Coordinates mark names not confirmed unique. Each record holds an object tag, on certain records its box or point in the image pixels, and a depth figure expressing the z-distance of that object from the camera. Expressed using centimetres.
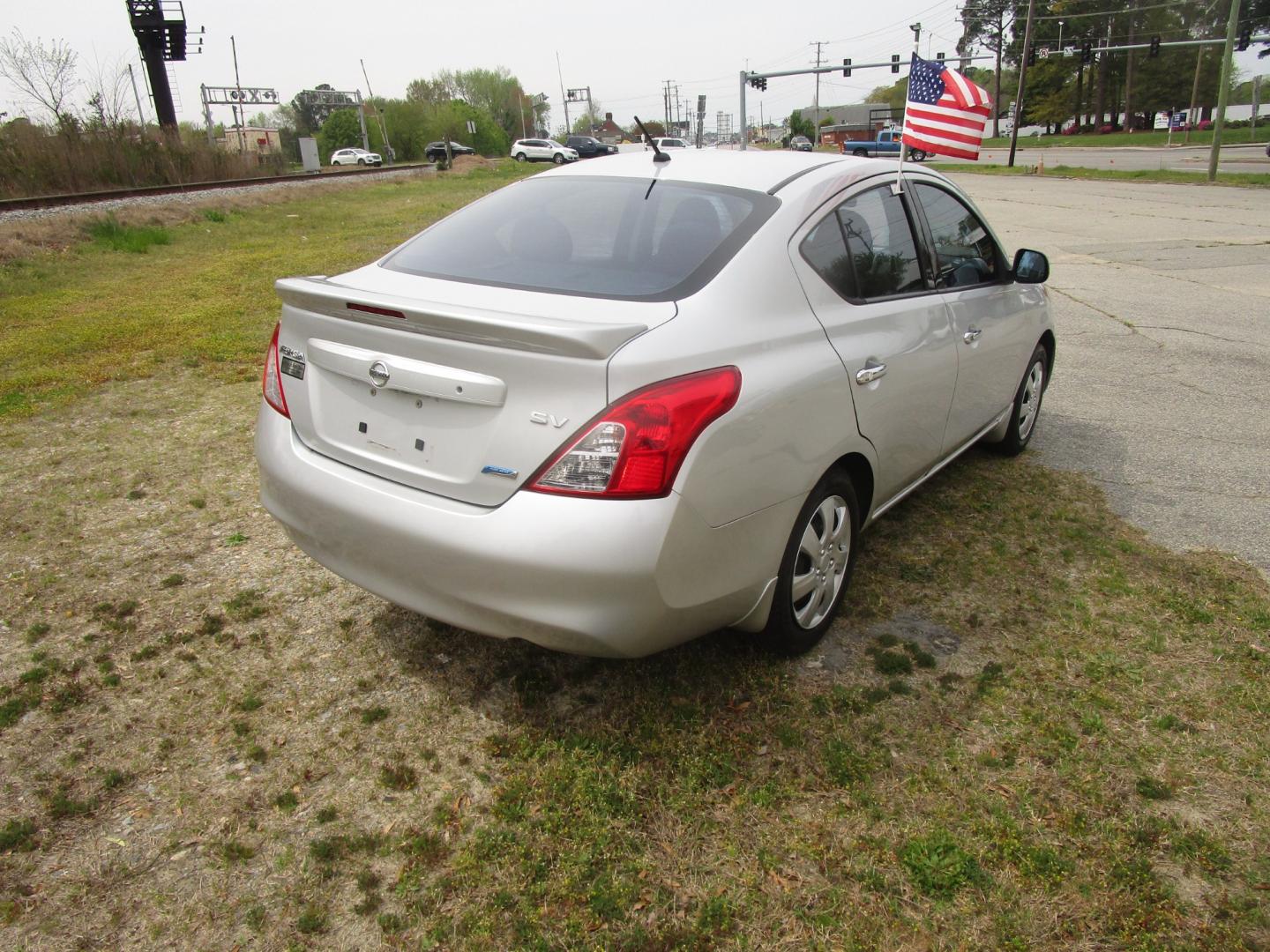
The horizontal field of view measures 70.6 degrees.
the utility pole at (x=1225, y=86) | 2578
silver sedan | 225
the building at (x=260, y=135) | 6938
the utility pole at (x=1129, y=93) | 7544
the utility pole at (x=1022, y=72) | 4150
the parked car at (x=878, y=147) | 5056
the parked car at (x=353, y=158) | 6228
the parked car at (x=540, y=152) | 5375
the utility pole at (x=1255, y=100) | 5306
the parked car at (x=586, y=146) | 5566
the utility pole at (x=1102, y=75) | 7744
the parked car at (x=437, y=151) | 5708
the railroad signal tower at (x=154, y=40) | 4209
